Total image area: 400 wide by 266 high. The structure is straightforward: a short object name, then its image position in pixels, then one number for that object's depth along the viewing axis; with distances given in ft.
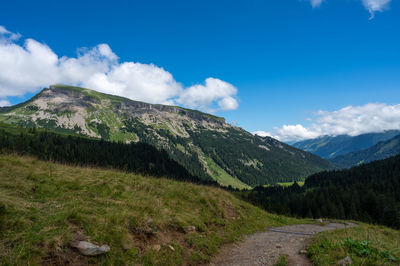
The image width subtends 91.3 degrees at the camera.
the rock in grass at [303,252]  35.38
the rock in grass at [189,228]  41.39
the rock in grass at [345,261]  26.86
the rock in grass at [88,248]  23.75
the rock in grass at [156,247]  30.87
